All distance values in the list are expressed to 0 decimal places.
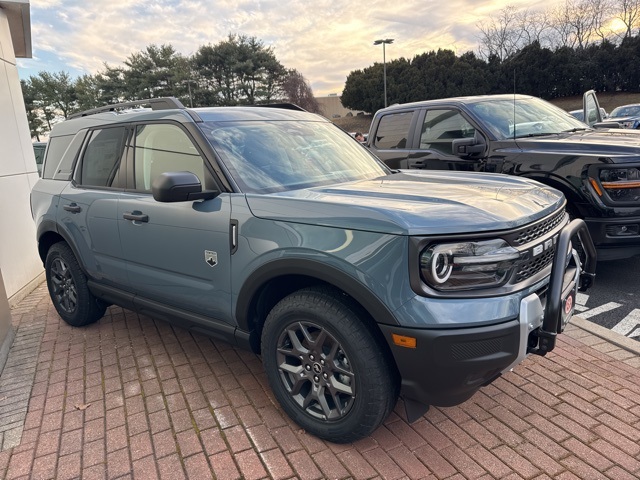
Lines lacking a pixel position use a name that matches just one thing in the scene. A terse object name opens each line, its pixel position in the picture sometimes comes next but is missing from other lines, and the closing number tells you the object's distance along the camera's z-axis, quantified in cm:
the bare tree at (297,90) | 5122
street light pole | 2941
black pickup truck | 423
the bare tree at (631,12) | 4259
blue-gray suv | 201
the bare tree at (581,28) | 4222
